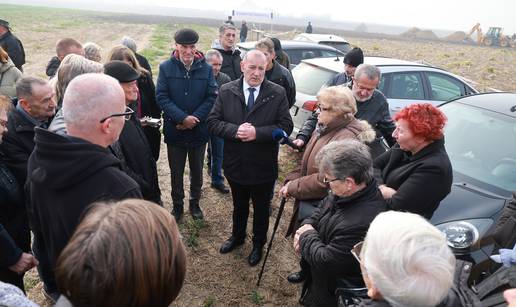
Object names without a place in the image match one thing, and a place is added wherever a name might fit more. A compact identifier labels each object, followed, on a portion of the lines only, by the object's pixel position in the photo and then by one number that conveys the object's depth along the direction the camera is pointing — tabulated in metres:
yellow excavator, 42.16
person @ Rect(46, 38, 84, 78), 4.54
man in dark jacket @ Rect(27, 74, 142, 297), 1.77
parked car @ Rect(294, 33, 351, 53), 13.31
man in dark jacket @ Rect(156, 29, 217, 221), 4.03
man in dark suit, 3.51
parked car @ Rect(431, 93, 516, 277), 3.01
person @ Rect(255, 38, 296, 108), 5.14
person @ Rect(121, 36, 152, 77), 4.79
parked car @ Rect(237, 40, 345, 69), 9.93
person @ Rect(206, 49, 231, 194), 5.04
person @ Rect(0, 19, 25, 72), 6.84
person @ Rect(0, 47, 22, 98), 4.62
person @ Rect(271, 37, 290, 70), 6.28
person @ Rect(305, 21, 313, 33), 25.09
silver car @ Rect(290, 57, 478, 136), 6.04
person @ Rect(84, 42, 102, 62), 4.49
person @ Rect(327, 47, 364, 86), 5.14
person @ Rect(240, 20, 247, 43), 22.89
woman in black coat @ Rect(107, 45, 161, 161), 3.80
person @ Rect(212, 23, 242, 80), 5.52
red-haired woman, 2.66
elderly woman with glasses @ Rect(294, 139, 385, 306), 2.26
